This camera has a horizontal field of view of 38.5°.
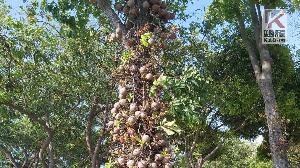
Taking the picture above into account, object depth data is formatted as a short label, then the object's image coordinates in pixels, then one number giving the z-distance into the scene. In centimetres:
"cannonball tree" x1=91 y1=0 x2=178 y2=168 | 525
